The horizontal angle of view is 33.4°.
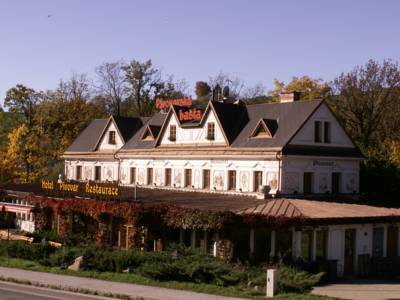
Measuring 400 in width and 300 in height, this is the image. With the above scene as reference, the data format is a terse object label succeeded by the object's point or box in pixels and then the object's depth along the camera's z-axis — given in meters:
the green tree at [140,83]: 81.55
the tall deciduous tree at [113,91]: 83.69
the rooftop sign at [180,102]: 49.84
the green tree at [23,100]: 76.19
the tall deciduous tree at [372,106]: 55.78
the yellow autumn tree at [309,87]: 64.31
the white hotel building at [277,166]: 34.19
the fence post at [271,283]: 23.46
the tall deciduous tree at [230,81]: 86.72
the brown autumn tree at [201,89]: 108.53
